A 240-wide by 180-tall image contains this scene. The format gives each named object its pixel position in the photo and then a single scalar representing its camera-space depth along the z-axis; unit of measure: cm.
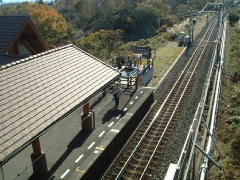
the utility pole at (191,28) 4398
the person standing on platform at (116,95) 1848
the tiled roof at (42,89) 991
